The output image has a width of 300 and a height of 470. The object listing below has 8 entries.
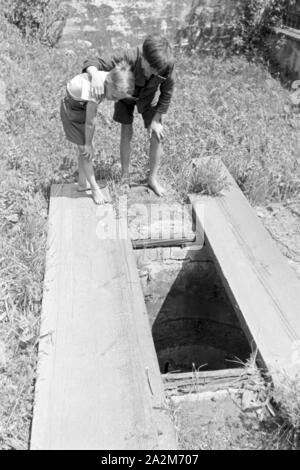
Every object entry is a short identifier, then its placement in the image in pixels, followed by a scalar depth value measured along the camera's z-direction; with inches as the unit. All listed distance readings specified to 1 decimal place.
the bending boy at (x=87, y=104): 126.8
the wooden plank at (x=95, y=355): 86.0
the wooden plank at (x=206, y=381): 104.1
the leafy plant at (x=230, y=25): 302.4
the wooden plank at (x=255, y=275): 107.7
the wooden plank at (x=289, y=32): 287.5
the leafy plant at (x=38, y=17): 278.1
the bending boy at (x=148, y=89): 131.2
